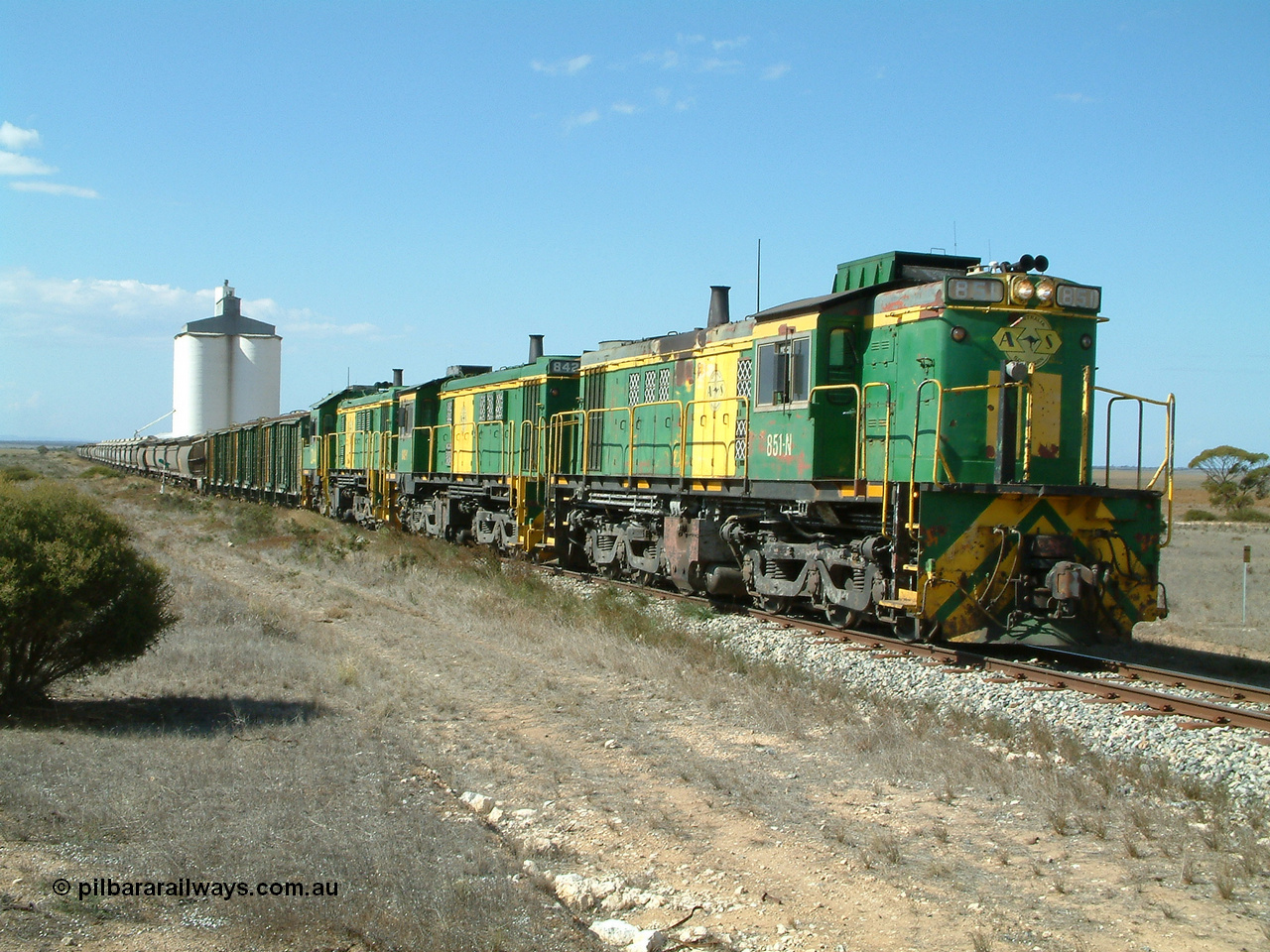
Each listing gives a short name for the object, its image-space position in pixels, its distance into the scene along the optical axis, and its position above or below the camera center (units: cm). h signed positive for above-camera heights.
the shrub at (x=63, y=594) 798 -106
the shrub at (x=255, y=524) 2667 -165
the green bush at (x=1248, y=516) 5075 -164
